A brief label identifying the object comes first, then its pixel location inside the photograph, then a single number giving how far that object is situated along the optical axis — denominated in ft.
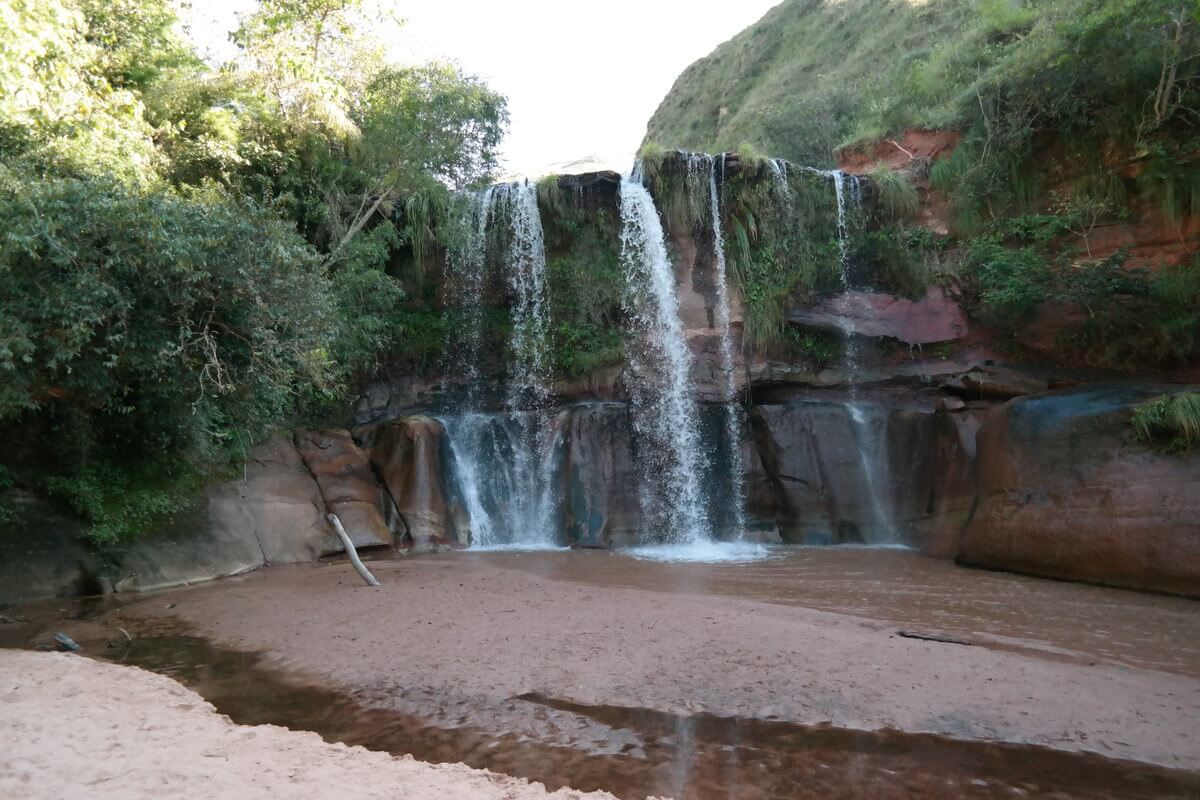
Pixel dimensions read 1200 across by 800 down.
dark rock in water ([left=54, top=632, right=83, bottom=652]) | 22.13
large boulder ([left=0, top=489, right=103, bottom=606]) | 29.30
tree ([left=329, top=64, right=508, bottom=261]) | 47.93
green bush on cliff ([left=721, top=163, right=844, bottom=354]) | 50.08
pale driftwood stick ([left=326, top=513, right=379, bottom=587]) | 29.75
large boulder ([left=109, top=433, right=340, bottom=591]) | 33.01
